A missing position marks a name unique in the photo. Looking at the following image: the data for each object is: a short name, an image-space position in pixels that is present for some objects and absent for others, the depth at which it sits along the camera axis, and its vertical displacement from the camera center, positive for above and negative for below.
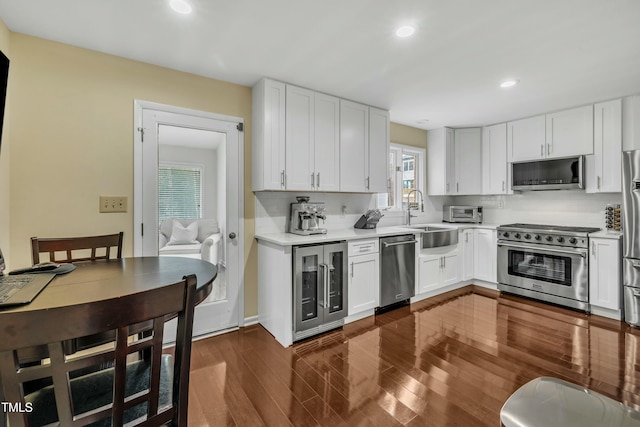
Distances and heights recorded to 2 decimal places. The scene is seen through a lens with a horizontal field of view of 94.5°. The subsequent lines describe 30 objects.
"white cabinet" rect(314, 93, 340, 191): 3.19 +0.79
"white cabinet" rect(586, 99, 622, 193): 3.36 +0.74
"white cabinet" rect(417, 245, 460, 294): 3.77 -0.72
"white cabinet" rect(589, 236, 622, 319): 3.15 -0.67
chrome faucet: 4.54 +0.15
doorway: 2.56 +0.25
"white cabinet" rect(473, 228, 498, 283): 4.19 -0.59
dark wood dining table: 1.16 -0.33
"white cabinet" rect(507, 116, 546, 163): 3.96 +1.04
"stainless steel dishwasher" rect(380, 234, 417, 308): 3.35 -0.64
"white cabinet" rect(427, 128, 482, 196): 4.63 +0.84
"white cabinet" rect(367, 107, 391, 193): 3.66 +0.82
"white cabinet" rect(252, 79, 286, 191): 2.84 +0.76
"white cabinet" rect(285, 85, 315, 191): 2.98 +0.78
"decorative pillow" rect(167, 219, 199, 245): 2.70 -0.19
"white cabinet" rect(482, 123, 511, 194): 4.34 +0.81
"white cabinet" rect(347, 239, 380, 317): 3.07 -0.67
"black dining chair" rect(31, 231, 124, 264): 1.82 -0.20
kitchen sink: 3.77 -0.31
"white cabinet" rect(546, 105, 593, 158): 3.57 +1.03
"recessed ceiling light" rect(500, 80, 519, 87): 2.95 +1.33
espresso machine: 3.15 -0.03
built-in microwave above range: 3.66 +0.53
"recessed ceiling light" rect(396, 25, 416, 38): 2.06 +1.31
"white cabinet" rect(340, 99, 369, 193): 3.40 +0.80
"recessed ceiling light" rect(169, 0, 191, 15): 1.81 +1.30
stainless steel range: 3.39 -0.60
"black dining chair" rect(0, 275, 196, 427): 0.68 -0.38
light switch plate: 2.39 +0.08
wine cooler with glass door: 2.68 -0.71
